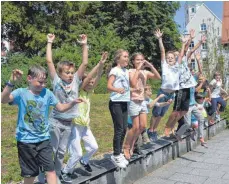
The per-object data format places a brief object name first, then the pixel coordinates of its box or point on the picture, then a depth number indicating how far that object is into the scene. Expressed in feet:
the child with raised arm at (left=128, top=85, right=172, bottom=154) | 20.48
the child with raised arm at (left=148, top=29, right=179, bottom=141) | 21.18
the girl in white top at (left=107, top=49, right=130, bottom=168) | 16.30
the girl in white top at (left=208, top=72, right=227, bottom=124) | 34.89
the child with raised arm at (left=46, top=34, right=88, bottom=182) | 13.65
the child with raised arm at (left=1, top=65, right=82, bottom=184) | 11.88
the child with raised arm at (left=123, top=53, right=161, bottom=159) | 17.56
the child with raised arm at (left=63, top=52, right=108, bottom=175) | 14.25
